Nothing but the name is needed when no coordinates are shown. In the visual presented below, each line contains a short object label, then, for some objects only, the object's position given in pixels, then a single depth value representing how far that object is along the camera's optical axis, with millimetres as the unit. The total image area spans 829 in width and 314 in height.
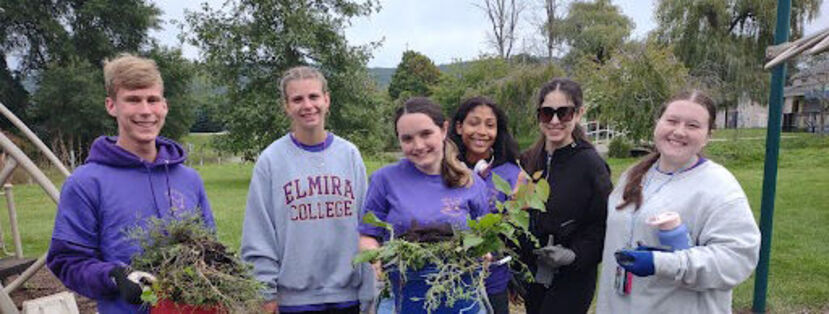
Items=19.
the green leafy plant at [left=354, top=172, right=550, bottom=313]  1921
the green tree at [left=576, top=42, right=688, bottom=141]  21188
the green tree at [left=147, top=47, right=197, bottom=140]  29469
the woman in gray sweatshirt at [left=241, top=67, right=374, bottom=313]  2840
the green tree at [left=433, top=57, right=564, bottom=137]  25938
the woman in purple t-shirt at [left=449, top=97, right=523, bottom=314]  3262
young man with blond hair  2332
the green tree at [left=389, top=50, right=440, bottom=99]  49562
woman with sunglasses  2967
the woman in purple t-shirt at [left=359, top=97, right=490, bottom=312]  2547
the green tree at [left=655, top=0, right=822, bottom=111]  26391
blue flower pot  1959
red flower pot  1983
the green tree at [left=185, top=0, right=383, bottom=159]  21328
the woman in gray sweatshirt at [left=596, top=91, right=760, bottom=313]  2244
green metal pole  4250
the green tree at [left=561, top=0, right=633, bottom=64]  37438
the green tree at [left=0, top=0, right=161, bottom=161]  27266
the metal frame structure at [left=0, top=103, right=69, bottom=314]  3992
